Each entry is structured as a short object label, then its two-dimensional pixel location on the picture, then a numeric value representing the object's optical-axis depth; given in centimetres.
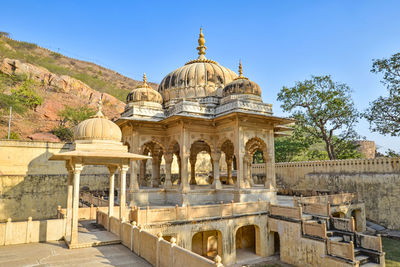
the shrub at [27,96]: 4016
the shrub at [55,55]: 7969
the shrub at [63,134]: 3709
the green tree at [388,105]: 2083
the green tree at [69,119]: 3716
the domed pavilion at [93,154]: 907
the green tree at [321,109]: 2597
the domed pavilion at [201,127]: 1570
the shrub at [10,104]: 3650
